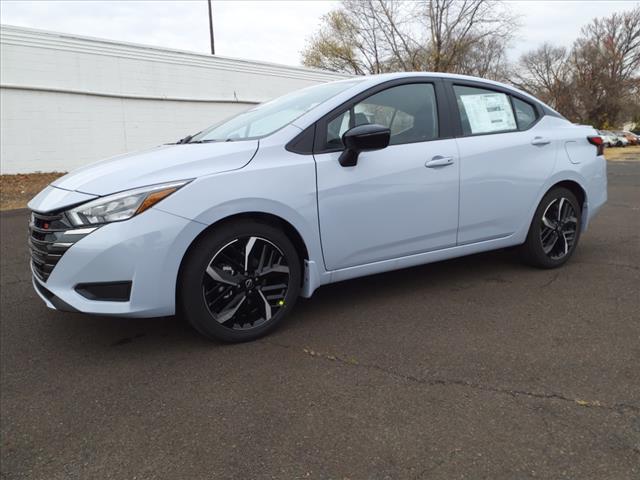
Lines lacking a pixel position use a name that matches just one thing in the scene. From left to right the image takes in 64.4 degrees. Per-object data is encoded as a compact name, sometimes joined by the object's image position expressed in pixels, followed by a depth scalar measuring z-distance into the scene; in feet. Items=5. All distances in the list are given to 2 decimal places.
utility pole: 91.09
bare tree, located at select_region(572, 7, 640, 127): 174.09
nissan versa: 8.57
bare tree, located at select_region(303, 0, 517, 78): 103.55
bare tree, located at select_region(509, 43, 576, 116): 184.65
